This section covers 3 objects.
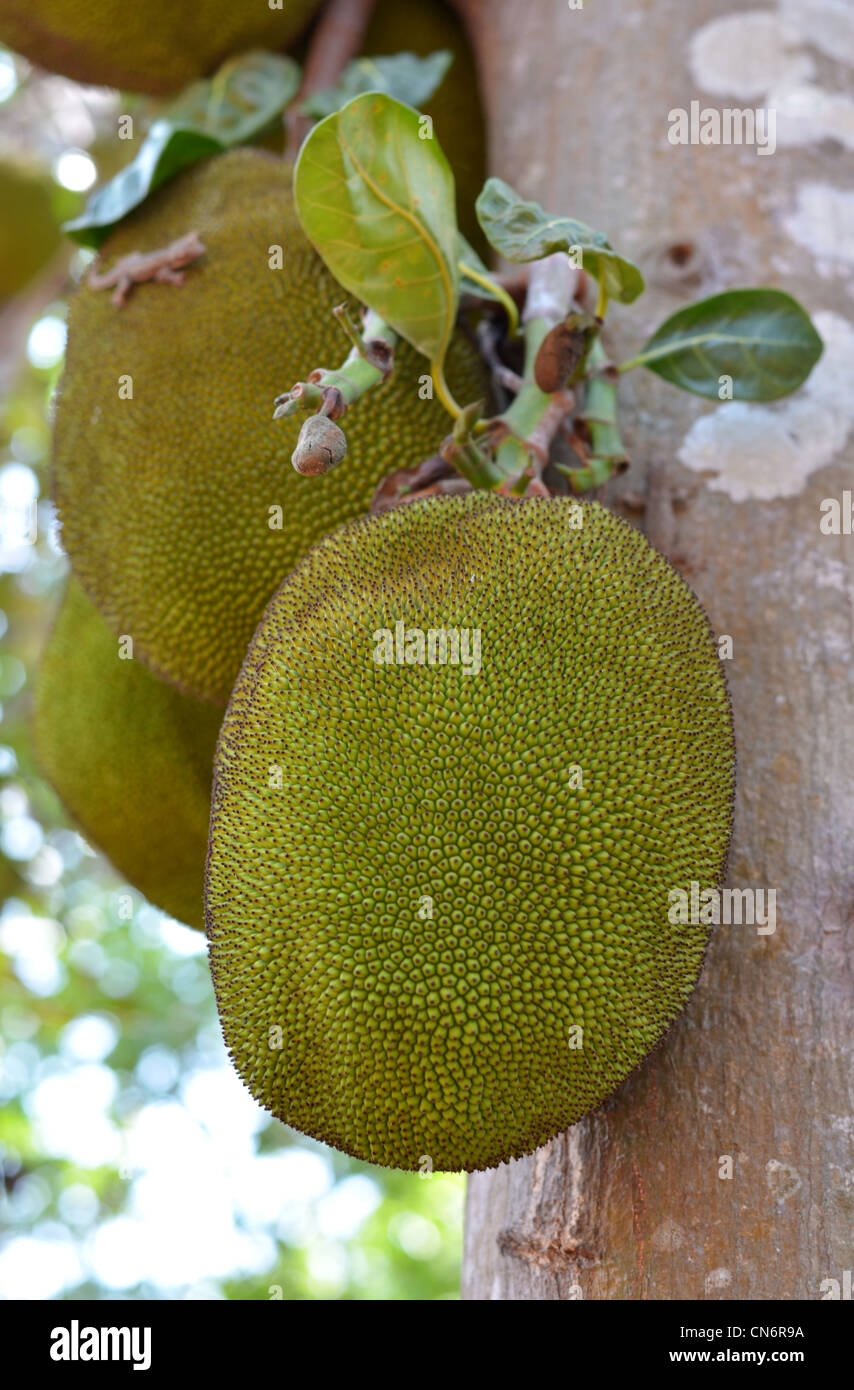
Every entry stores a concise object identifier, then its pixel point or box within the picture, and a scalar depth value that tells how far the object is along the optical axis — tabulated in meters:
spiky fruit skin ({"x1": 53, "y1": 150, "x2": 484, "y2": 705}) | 1.27
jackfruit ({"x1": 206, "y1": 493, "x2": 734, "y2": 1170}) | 0.83
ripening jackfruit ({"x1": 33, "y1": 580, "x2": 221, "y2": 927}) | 1.54
